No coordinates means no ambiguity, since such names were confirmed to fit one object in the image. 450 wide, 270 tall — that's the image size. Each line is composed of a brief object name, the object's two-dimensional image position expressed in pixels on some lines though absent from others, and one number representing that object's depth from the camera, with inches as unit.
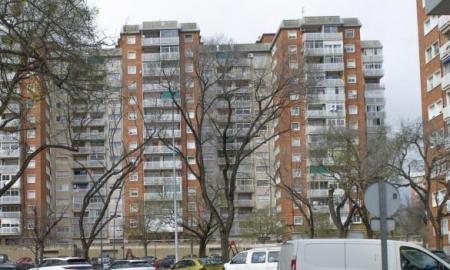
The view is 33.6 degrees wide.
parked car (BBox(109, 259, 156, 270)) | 1300.4
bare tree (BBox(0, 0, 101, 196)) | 581.9
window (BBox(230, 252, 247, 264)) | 1311.5
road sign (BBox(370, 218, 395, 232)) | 464.8
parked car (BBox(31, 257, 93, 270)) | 1403.8
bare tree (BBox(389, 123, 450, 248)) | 1800.0
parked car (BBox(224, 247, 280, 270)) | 1262.3
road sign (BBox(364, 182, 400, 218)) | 465.7
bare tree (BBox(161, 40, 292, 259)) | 1558.8
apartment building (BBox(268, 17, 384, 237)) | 3993.6
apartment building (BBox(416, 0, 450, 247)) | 2317.9
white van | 629.3
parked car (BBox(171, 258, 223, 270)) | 1471.5
